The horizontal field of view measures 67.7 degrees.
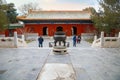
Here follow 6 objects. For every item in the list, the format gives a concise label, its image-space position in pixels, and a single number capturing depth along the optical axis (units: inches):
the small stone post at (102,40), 276.8
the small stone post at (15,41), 269.2
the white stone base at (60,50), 217.0
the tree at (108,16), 349.0
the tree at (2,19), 363.2
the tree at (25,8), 849.8
